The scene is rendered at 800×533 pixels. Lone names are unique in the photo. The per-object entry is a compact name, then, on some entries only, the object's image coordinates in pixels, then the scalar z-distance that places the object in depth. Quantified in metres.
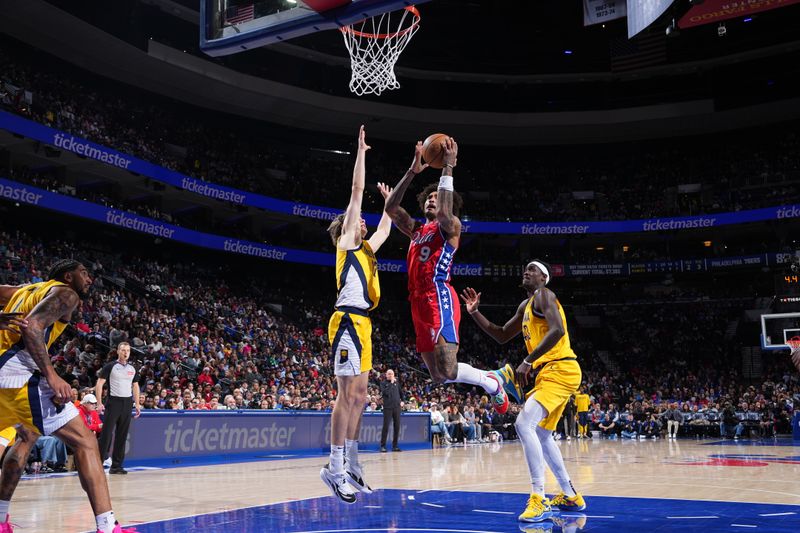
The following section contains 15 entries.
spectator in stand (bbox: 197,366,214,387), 18.20
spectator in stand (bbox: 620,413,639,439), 26.04
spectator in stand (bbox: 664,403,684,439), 25.11
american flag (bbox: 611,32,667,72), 31.97
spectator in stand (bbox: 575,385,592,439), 25.91
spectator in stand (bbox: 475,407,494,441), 23.89
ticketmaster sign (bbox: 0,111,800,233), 23.64
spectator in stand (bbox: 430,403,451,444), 21.23
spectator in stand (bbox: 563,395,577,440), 24.95
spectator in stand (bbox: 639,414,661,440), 25.50
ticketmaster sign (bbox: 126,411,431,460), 12.96
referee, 10.71
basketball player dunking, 5.87
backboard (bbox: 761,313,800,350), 21.12
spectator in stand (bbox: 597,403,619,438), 26.14
